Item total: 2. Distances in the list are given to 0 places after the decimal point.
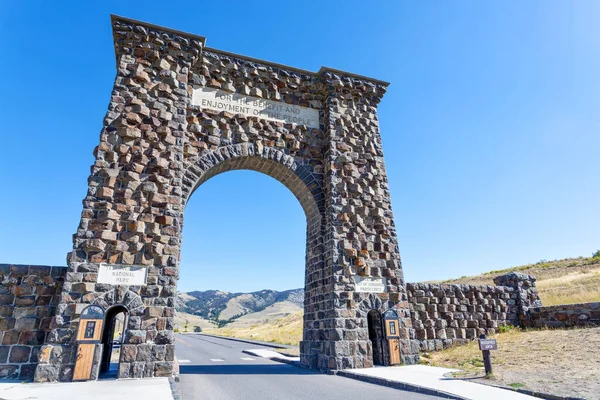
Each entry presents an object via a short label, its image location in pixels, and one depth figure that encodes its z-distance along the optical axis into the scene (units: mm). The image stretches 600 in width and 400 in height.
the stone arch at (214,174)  9484
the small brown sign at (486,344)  8250
